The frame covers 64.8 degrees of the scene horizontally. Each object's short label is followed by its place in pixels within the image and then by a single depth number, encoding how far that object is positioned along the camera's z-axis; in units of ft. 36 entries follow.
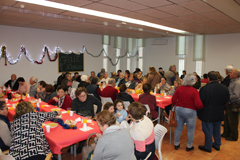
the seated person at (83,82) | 19.75
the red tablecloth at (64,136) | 8.54
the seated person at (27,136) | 7.66
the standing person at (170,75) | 23.99
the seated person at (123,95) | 15.05
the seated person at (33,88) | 19.57
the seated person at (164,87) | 19.24
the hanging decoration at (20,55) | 25.34
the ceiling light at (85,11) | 13.67
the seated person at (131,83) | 22.47
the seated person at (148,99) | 14.34
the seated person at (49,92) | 15.76
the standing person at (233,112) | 13.64
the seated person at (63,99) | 13.88
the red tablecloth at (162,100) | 16.25
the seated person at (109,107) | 11.69
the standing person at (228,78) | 14.85
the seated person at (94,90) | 17.43
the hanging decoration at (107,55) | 34.22
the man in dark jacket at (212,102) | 12.10
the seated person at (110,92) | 17.12
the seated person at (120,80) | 24.55
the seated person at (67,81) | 22.71
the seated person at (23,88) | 20.54
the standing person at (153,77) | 22.45
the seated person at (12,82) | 22.57
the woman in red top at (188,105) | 12.08
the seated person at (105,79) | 27.21
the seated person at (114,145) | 6.43
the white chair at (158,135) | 9.51
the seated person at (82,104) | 12.89
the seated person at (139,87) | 21.16
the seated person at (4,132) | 8.80
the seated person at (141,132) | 8.17
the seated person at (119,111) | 12.12
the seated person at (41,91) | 17.16
